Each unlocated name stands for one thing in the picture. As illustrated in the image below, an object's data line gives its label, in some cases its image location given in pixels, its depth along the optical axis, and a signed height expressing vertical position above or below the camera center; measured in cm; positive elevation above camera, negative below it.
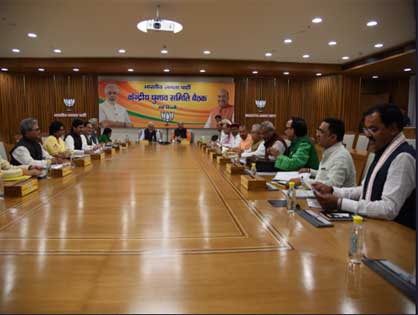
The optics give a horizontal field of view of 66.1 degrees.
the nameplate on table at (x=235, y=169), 298 -31
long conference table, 90 -45
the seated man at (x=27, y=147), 333 -14
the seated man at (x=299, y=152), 317 -16
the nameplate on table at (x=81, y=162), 333 -29
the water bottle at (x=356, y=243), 114 -38
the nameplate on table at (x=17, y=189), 203 -35
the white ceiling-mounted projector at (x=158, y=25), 461 +163
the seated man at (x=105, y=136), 764 -4
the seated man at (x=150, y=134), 820 +2
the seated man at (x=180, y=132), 902 +8
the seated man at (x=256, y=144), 442 -15
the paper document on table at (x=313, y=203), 184 -39
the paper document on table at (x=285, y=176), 264 -34
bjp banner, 970 +102
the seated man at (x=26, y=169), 254 -29
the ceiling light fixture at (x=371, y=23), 530 +189
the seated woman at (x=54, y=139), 467 -8
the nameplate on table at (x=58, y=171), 274 -32
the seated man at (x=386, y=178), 160 -22
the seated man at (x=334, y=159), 227 -16
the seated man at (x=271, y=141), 379 -7
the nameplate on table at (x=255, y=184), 228 -34
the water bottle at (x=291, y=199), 175 -35
